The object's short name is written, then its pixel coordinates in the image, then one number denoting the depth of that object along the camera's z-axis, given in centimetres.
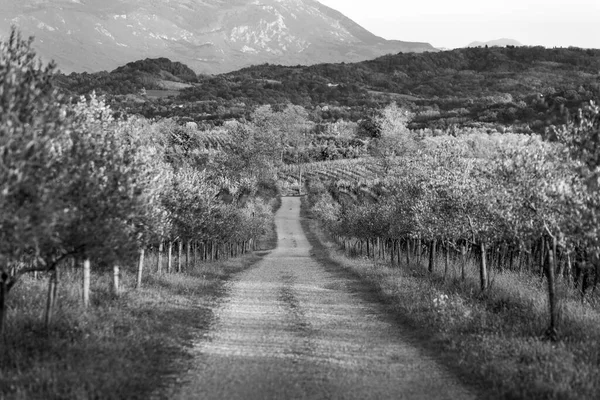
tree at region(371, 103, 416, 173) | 12125
